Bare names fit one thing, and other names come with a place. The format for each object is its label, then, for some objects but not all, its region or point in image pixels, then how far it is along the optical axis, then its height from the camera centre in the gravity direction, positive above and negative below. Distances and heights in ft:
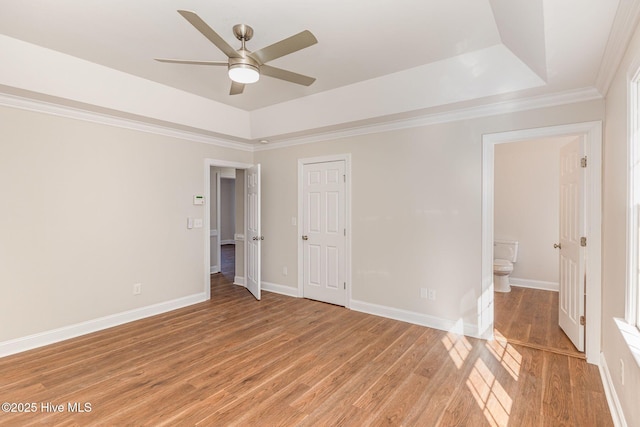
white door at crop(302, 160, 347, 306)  14.65 -0.98
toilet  16.19 -2.67
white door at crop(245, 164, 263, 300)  15.61 -1.04
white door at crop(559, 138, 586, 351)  9.57 -0.96
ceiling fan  6.20 +3.48
